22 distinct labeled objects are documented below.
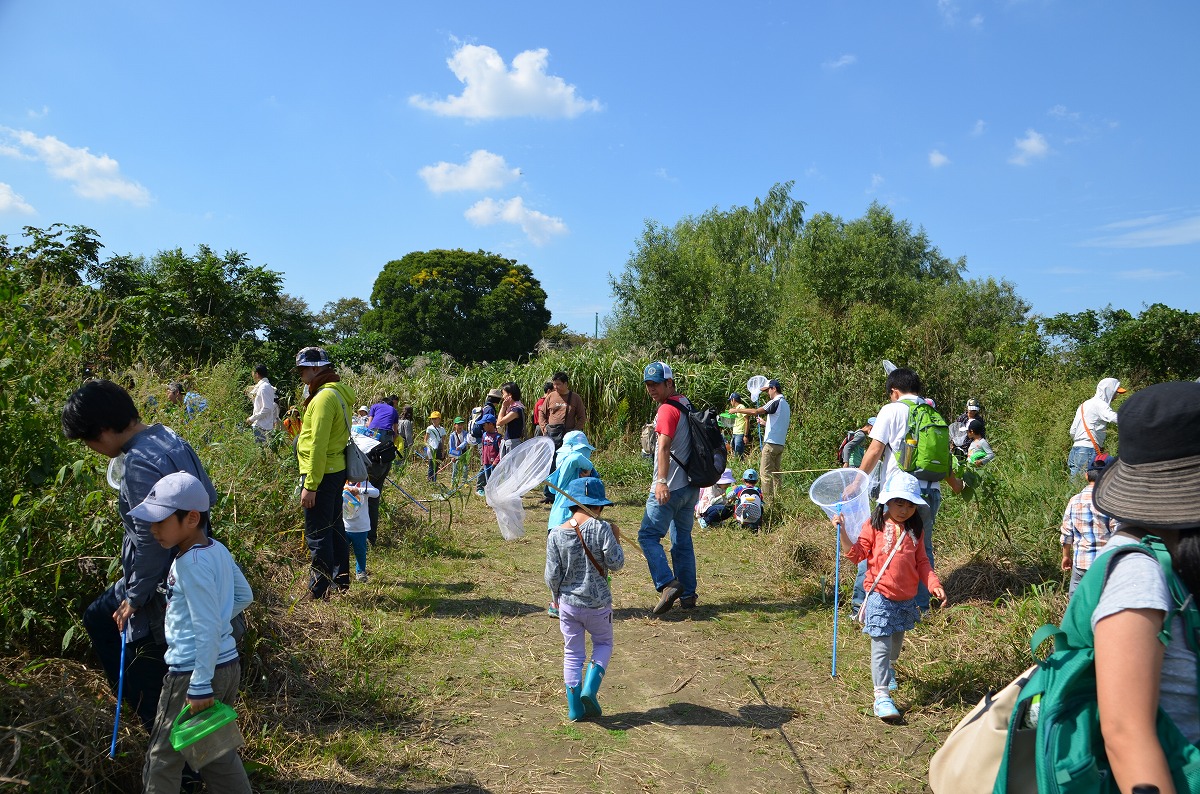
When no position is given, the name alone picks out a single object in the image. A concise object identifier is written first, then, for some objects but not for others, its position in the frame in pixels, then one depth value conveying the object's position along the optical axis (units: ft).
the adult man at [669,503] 18.51
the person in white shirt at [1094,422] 27.66
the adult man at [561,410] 31.72
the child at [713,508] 29.17
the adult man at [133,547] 9.16
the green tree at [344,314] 197.16
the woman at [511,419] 32.50
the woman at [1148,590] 4.17
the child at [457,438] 39.92
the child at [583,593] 13.05
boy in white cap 8.46
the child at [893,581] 13.10
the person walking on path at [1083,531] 13.65
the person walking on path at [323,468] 17.35
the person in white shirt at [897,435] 17.16
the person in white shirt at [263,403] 32.17
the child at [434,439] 40.03
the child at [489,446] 38.44
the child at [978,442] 26.45
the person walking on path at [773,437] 32.19
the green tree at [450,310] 131.54
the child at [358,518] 19.92
